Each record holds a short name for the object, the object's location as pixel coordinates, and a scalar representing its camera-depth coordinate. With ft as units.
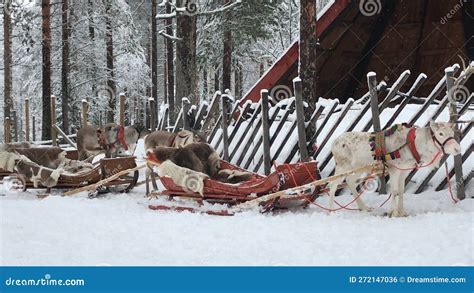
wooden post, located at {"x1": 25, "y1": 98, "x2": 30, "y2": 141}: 67.62
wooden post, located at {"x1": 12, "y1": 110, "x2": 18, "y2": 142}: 68.07
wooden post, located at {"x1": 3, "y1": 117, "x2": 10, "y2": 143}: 64.03
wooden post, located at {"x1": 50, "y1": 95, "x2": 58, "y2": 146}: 53.52
